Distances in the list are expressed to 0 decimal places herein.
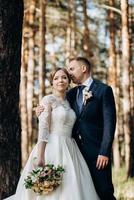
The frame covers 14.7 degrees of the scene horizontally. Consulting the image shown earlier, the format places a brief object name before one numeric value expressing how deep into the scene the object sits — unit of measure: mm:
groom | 5625
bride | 5516
